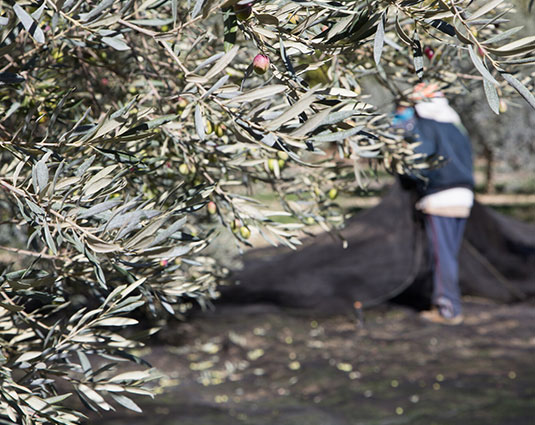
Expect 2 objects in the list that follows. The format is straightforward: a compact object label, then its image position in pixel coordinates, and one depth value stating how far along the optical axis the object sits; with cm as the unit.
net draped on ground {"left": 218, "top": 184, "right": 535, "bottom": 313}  1650
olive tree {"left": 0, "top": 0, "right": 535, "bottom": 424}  289
